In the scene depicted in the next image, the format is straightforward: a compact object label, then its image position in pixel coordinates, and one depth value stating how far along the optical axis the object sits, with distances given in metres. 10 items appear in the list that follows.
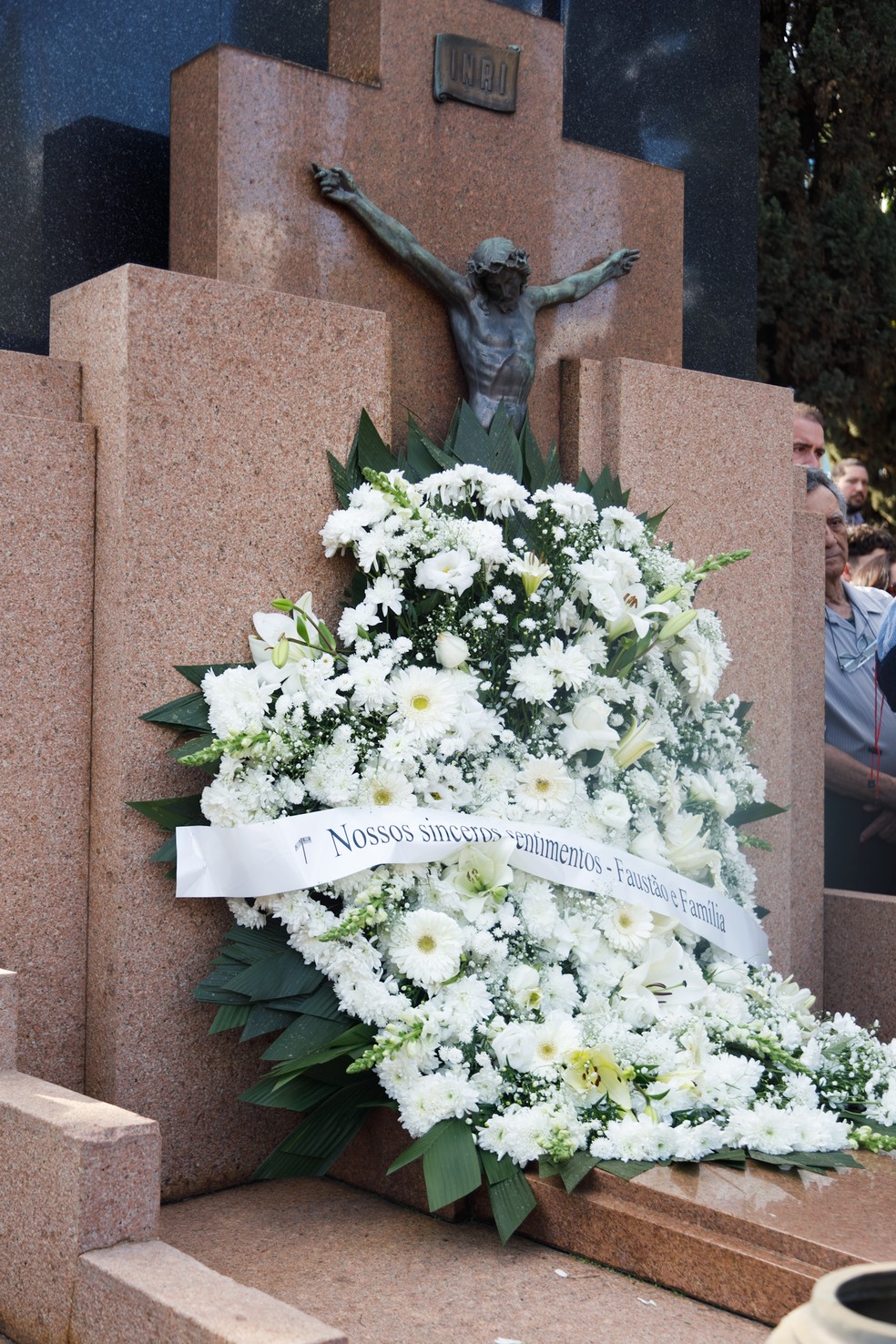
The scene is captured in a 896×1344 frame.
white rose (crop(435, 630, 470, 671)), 3.23
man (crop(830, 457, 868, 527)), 6.81
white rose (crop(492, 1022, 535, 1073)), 2.88
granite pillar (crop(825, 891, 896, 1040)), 4.57
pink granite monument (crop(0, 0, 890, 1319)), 3.17
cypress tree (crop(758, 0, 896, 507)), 9.55
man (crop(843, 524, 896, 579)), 6.04
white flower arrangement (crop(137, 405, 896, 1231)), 2.86
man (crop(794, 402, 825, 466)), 5.60
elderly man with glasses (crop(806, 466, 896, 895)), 4.97
